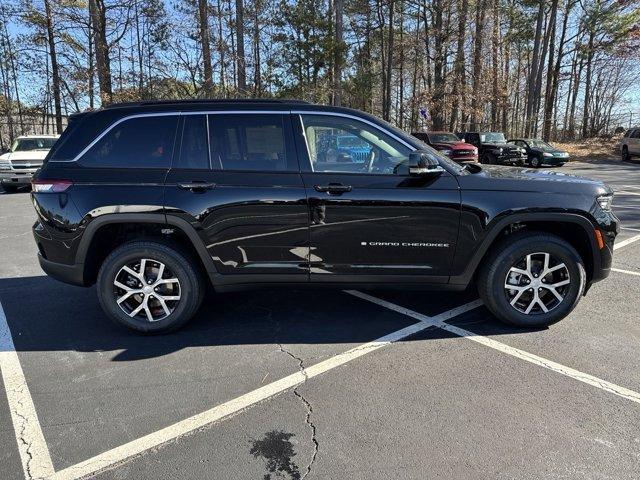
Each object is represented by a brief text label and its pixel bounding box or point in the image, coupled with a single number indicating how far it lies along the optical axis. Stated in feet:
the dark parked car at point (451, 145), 66.13
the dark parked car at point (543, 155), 74.23
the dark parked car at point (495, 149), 75.10
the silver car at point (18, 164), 47.75
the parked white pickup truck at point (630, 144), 80.29
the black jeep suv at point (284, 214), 12.49
